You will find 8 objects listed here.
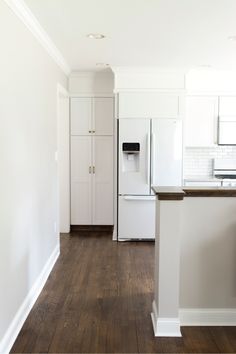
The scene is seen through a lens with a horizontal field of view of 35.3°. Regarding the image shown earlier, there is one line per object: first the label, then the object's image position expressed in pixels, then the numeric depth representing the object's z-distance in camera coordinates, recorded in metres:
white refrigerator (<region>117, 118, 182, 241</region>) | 5.32
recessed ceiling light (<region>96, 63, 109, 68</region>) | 5.09
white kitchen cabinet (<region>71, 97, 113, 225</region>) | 5.88
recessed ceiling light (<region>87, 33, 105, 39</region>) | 3.64
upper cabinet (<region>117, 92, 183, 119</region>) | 5.32
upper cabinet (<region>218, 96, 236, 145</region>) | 5.57
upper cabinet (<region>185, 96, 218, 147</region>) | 5.58
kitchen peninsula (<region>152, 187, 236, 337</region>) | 2.79
